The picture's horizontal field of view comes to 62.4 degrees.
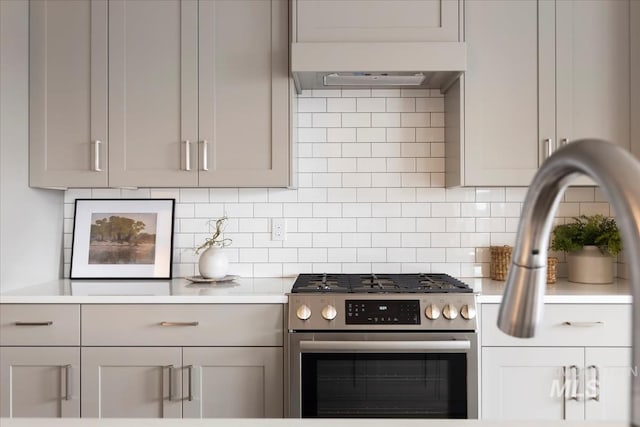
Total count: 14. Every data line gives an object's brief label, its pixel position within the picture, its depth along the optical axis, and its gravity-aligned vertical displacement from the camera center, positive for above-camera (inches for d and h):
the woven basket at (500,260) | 105.6 -9.3
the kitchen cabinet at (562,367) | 87.4 -25.4
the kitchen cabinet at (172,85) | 98.3 +24.0
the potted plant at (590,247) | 99.7 -6.3
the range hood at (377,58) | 92.7 +27.6
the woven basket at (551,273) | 100.7 -11.2
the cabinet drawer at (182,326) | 88.3 -18.6
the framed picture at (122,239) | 110.0 -5.4
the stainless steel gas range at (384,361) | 85.8 -23.9
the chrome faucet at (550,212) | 15.1 +0.1
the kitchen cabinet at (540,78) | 96.9 +25.0
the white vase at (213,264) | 103.3 -9.8
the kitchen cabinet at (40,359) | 88.6 -24.4
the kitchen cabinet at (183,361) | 88.1 -24.6
